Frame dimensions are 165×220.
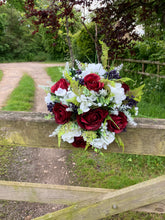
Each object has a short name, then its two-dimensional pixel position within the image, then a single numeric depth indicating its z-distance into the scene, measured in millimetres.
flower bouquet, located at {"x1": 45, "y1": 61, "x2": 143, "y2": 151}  1199
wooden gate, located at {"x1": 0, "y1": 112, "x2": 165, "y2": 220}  1345
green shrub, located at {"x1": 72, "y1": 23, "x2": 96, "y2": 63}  10884
